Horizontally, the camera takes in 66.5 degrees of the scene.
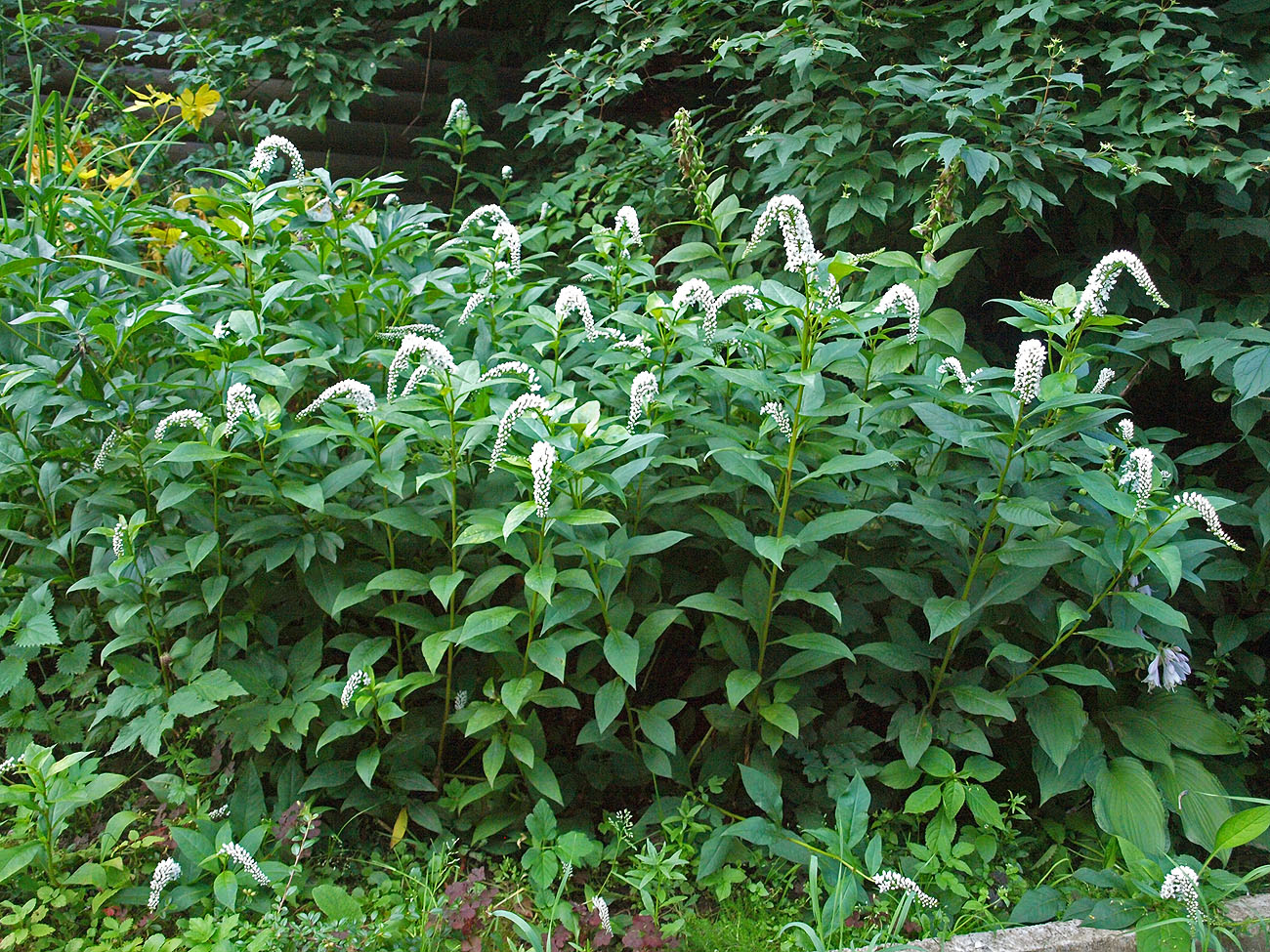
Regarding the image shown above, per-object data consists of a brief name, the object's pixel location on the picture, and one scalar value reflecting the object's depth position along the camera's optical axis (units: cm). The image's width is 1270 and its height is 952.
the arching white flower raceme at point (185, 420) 197
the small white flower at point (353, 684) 192
